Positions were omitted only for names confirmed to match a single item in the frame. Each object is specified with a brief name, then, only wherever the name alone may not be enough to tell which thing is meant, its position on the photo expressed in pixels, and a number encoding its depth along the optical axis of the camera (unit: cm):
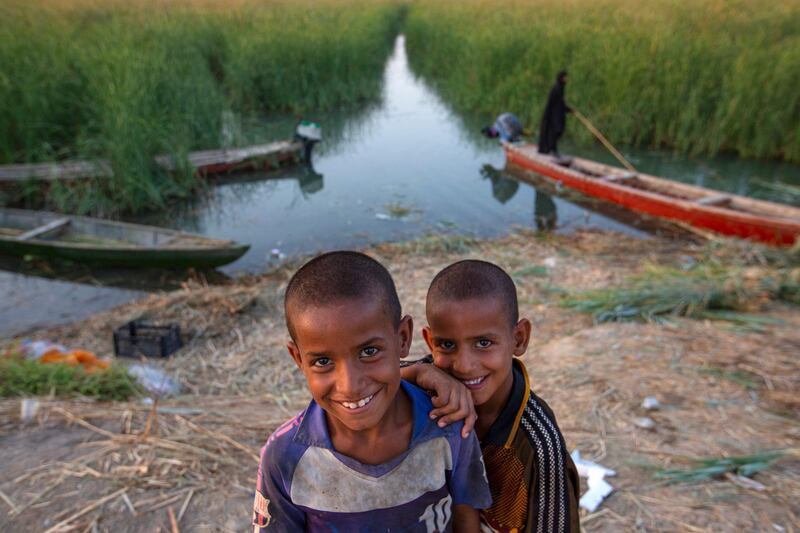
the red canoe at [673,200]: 697
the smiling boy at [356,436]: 114
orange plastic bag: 434
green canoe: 694
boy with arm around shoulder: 130
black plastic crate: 506
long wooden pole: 1009
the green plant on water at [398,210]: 919
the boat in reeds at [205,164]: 877
